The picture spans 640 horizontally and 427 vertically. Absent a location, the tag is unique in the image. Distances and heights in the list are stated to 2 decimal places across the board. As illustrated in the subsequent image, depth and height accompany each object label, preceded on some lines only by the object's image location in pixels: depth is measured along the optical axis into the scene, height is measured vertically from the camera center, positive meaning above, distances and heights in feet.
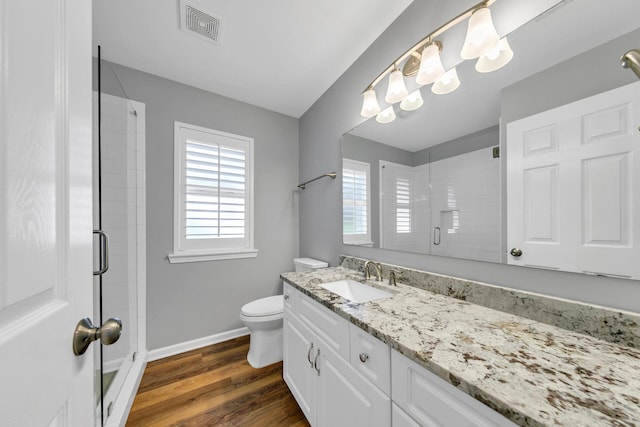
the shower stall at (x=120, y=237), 3.97 -0.57
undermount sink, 4.49 -1.56
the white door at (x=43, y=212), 0.97 +0.01
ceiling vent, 4.66 +4.07
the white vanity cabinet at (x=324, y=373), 2.79 -2.33
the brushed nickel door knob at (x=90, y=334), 1.49 -0.82
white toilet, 5.93 -3.15
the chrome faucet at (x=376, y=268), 4.75 -1.19
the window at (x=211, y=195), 6.88 +0.57
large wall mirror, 2.37 +0.82
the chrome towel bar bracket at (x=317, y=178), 6.75 +1.09
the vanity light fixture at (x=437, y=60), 3.27 +2.53
